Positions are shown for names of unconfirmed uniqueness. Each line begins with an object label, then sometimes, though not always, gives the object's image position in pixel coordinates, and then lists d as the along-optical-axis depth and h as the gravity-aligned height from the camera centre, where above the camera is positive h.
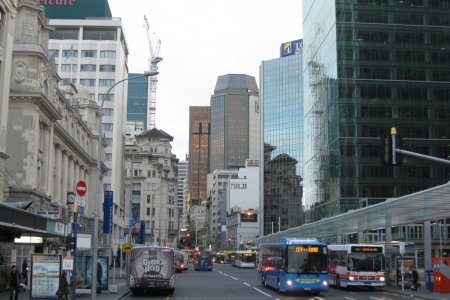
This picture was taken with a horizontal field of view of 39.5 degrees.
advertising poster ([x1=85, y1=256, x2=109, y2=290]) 35.31 -2.04
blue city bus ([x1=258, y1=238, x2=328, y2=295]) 34.91 -1.56
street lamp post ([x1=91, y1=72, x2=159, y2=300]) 26.98 -0.34
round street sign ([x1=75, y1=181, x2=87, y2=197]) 25.84 +1.94
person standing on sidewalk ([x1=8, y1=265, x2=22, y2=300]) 26.17 -1.97
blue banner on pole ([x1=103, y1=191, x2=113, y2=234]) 45.26 +1.72
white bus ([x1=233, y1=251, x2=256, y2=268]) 98.62 -3.43
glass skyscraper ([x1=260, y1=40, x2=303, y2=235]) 180.25 +28.21
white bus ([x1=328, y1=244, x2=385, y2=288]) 39.66 -1.67
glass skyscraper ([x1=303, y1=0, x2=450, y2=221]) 92.94 +21.69
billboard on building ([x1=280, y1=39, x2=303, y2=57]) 190.02 +57.48
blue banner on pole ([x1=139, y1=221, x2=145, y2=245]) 67.76 +0.33
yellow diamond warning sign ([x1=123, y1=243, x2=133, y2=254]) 40.09 -0.77
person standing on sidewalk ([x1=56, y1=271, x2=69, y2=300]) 24.58 -2.03
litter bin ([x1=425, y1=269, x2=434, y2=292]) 40.72 -2.59
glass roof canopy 38.12 +1.88
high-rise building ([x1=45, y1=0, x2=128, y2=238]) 105.79 +30.50
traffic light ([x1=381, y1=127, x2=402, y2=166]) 18.46 +2.62
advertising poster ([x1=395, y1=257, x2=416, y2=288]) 41.88 -1.91
